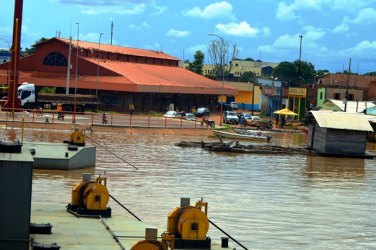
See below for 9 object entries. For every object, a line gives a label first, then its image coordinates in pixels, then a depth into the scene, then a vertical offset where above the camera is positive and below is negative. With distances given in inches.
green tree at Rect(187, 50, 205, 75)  6343.5 +280.6
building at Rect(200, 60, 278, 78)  7436.0 +287.8
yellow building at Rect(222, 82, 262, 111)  4817.9 +47.1
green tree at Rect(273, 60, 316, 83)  6520.7 +272.9
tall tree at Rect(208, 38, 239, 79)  6560.0 +302.3
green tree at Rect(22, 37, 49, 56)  6095.5 +282.4
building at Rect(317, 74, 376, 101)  3791.8 +76.1
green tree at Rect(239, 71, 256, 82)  6256.4 +208.1
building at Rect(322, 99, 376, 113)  3184.1 +15.2
